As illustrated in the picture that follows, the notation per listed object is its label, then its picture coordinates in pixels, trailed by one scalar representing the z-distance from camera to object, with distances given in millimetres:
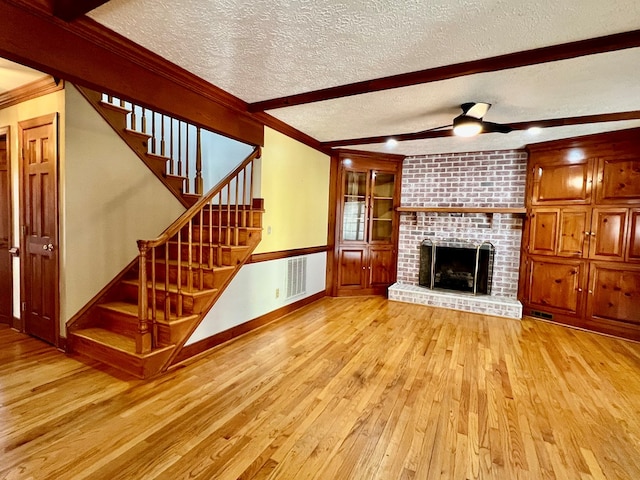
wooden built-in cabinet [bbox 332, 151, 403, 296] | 5227
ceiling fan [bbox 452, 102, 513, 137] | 2805
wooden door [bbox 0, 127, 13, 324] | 3248
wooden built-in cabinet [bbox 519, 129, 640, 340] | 3613
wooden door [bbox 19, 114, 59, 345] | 2799
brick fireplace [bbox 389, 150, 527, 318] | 4598
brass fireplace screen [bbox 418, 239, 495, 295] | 4777
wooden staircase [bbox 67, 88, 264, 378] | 2465
